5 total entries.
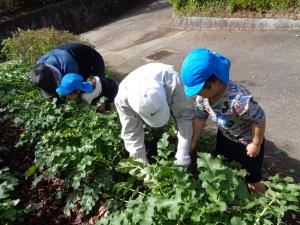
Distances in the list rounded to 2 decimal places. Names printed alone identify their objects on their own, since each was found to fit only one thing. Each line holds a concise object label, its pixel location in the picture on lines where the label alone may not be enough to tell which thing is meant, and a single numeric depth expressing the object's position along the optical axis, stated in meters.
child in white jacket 1.57
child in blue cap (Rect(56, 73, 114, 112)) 2.28
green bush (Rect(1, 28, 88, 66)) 4.05
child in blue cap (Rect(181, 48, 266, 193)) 1.58
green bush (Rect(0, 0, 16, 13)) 7.10
